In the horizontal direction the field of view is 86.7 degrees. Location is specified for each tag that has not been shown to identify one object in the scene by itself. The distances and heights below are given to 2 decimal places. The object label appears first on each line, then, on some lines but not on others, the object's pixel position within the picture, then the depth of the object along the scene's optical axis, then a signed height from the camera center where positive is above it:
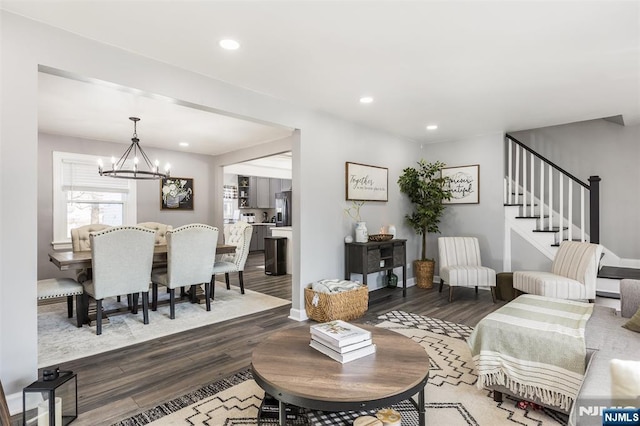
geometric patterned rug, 1.95 -1.20
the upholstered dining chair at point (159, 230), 5.28 -0.26
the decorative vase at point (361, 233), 4.44 -0.26
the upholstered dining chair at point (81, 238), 4.50 -0.32
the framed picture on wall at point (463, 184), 5.37 +0.47
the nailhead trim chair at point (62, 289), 3.35 -0.76
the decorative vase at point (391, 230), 4.81 -0.24
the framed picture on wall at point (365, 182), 4.53 +0.44
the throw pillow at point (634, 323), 2.10 -0.70
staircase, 4.50 +0.04
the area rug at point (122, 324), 3.02 -1.20
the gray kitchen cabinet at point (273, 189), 10.66 +0.77
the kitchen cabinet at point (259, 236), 9.95 -0.66
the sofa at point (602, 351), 1.38 -0.75
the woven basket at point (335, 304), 3.65 -1.01
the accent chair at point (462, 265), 4.56 -0.76
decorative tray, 4.61 -0.33
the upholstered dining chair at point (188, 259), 3.89 -0.54
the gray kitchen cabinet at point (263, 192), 10.42 +0.66
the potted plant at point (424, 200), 5.25 +0.20
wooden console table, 4.32 -0.60
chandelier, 4.47 +0.88
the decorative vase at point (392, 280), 5.25 -1.04
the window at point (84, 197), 5.43 +0.30
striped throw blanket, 1.89 -0.84
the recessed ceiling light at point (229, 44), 2.44 +1.24
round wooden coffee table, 1.47 -0.79
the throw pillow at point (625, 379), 0.99 -0.49
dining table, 3.45 -0.50
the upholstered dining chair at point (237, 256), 4.80 -0.65
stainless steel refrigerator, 9.21 +0.15
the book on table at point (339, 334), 1.83 -0.68
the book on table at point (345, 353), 1.80 -0.76
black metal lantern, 1.75 -1.00
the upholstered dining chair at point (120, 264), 3.35 -0.51
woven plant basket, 5.36 -0.96
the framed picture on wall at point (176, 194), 6.54 +0.40
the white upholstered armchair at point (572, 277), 3.63 -0.74
